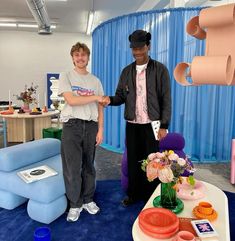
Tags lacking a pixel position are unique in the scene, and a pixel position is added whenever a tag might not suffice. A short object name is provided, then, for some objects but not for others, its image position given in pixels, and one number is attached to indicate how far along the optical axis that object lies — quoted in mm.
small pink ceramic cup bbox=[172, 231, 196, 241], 1260
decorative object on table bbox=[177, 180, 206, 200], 1802
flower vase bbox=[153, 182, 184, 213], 1635
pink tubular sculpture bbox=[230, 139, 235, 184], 3101
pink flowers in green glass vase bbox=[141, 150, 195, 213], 1552
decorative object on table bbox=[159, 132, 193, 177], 2799
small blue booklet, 1314
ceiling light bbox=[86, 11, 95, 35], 6430
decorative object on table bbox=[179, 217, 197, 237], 1392
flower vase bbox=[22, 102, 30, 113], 4709
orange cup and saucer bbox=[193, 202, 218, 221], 1520
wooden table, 4723
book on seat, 2172
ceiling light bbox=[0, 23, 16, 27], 7511
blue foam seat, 2129
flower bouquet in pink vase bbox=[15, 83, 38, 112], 4621
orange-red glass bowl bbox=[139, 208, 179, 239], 1338
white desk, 1373
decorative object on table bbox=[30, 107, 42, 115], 4456
